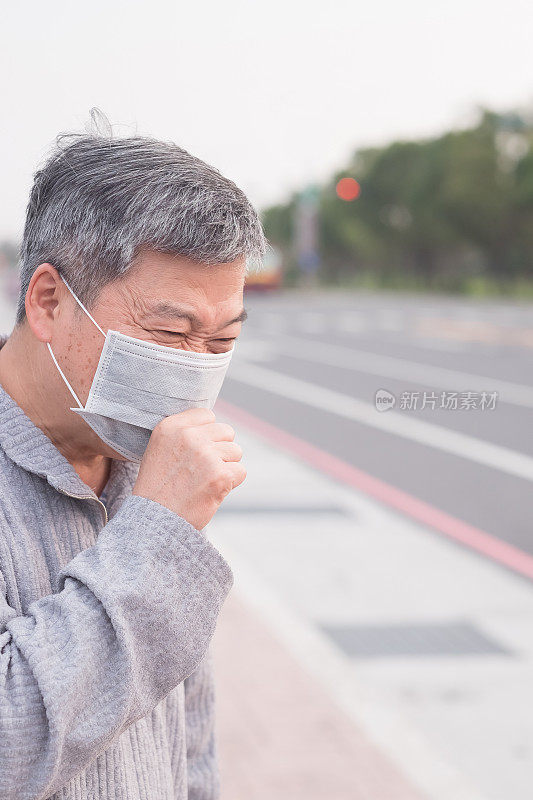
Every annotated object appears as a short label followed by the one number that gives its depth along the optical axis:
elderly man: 2.23
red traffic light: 33.74
